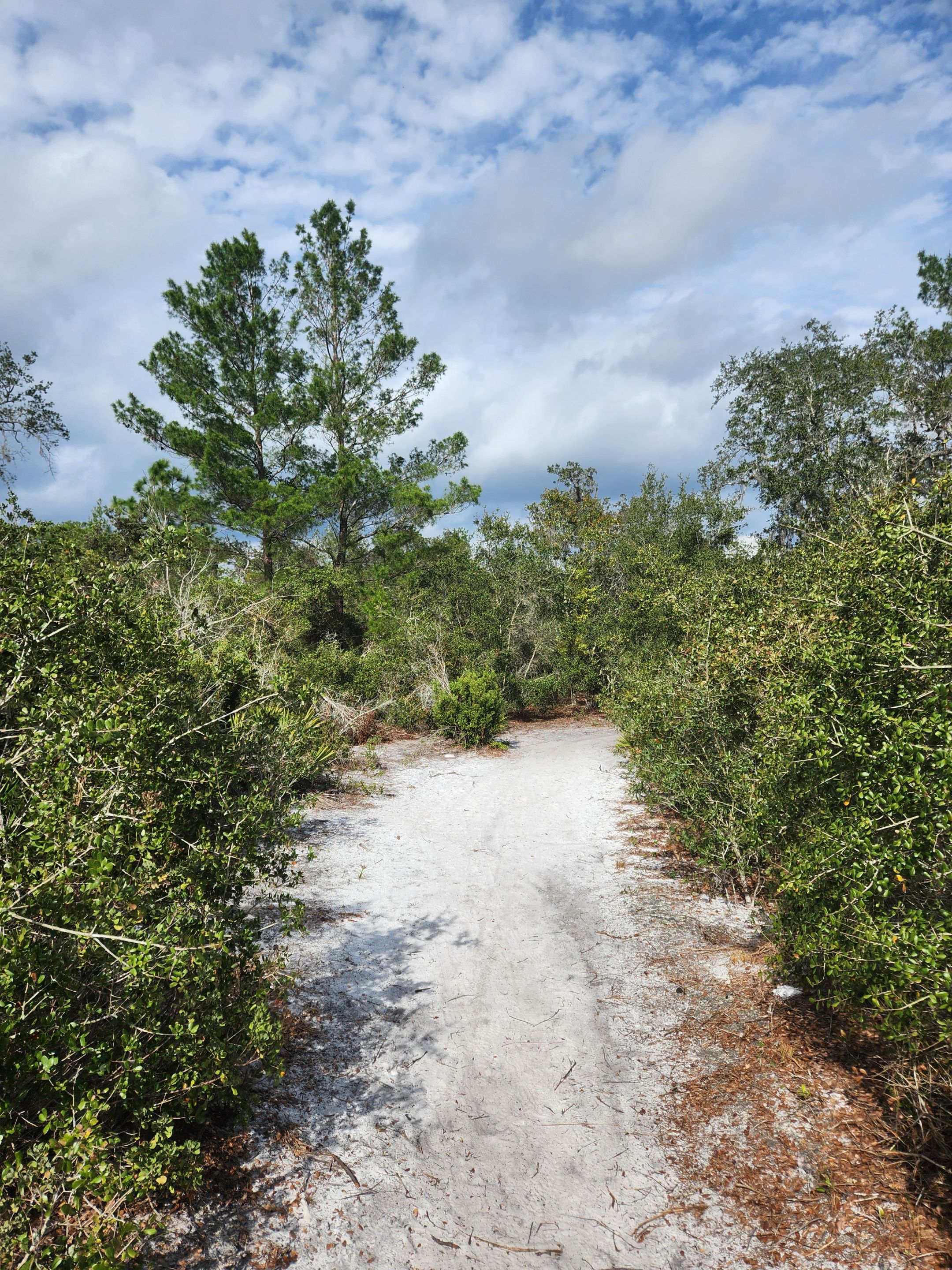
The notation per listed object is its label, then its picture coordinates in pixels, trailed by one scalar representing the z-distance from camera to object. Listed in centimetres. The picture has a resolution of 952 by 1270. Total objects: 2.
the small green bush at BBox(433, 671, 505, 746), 1332
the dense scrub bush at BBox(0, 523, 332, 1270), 193
